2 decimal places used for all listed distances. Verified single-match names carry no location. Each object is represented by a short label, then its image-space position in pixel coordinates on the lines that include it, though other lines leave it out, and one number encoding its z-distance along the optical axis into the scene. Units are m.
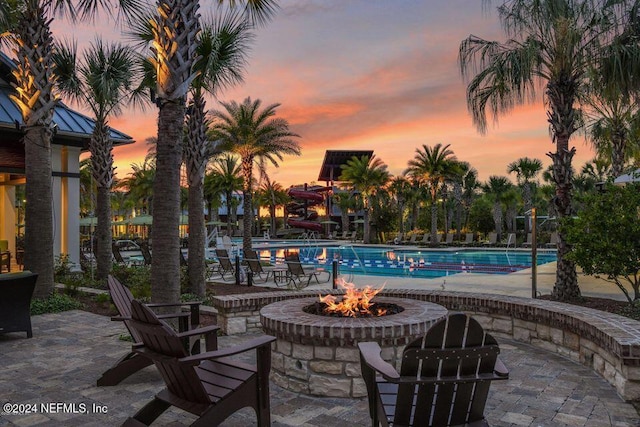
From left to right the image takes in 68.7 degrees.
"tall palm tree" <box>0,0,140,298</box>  9.06
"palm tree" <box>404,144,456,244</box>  33.88
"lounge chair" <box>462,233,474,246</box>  32.30
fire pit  4.34
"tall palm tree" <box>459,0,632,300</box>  8.39
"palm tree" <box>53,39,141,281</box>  12.55
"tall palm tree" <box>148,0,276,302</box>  6.38
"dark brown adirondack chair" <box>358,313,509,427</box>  2.71
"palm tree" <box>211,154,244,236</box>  37.84
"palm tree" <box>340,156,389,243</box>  38.72
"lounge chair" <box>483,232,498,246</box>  32.09
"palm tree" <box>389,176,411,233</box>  42.72
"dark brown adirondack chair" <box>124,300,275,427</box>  3.10
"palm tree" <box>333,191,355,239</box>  51.42
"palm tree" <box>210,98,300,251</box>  19.66
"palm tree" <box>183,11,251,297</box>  10.05
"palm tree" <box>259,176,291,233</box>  54.69
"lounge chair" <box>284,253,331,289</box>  12.13
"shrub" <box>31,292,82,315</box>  8.66
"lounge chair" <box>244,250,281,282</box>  12.95
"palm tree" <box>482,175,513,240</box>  37.19
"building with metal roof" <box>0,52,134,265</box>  13.00
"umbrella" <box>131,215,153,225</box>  27.06
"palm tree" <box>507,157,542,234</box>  35.28
